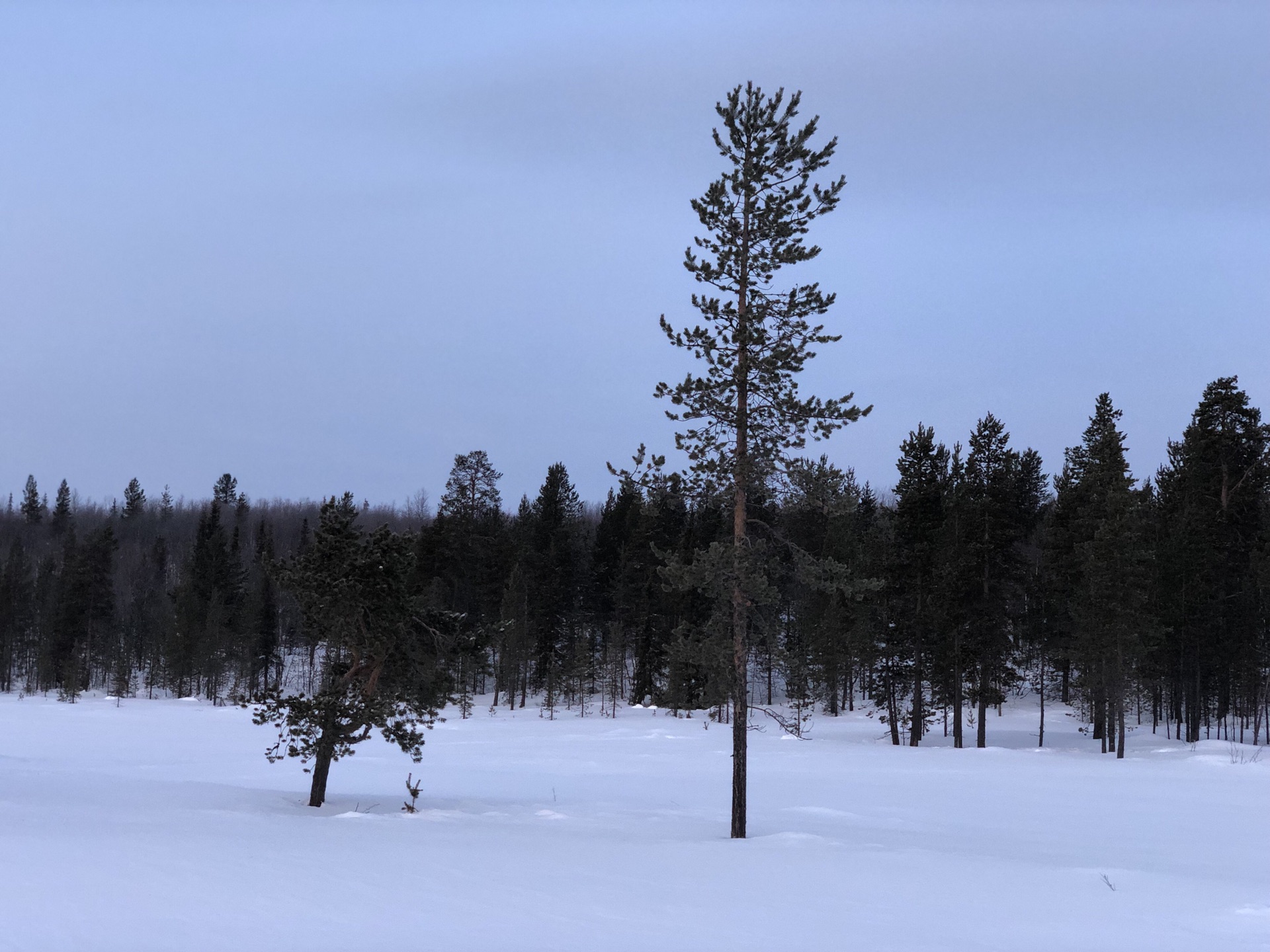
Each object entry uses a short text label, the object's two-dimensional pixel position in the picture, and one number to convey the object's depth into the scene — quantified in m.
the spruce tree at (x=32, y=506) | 165.12
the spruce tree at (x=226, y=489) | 166.75
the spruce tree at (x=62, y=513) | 149.38
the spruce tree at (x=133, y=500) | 170.12
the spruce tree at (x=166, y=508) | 172.12
